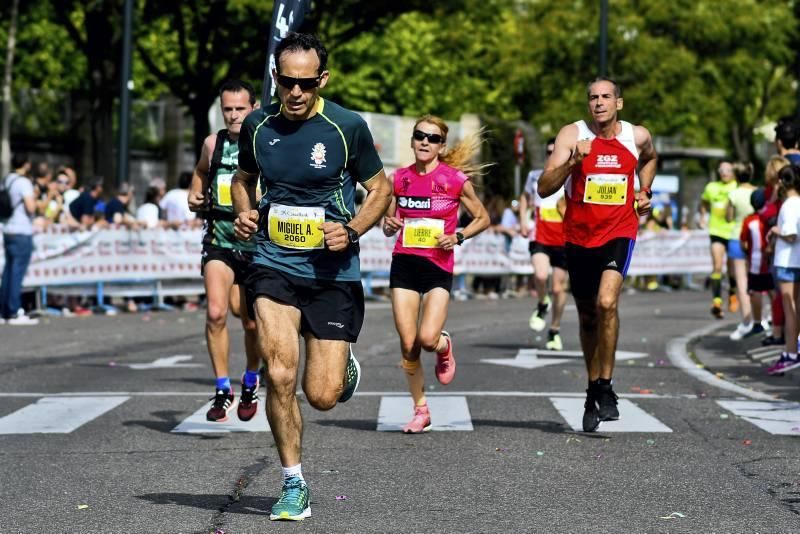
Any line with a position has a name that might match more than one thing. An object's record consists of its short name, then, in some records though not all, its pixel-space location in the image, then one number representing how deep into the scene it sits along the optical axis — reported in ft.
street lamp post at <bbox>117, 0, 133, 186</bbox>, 84.69
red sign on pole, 115.05
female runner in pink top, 33.50
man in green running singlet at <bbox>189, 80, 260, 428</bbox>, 33.78
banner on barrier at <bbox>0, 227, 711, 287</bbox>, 71.26
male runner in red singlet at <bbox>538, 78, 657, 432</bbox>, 32.60
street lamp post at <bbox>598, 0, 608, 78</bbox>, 107.14
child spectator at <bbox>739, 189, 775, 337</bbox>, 52.90
